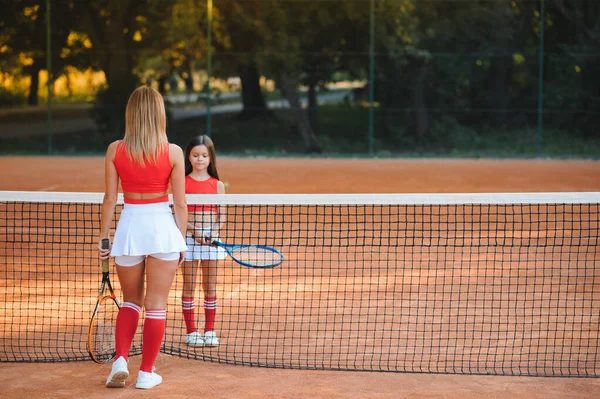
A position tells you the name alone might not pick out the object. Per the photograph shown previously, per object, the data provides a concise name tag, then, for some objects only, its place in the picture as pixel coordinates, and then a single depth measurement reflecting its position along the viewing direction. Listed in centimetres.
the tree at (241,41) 3678
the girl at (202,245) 1049
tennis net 1017
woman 850
